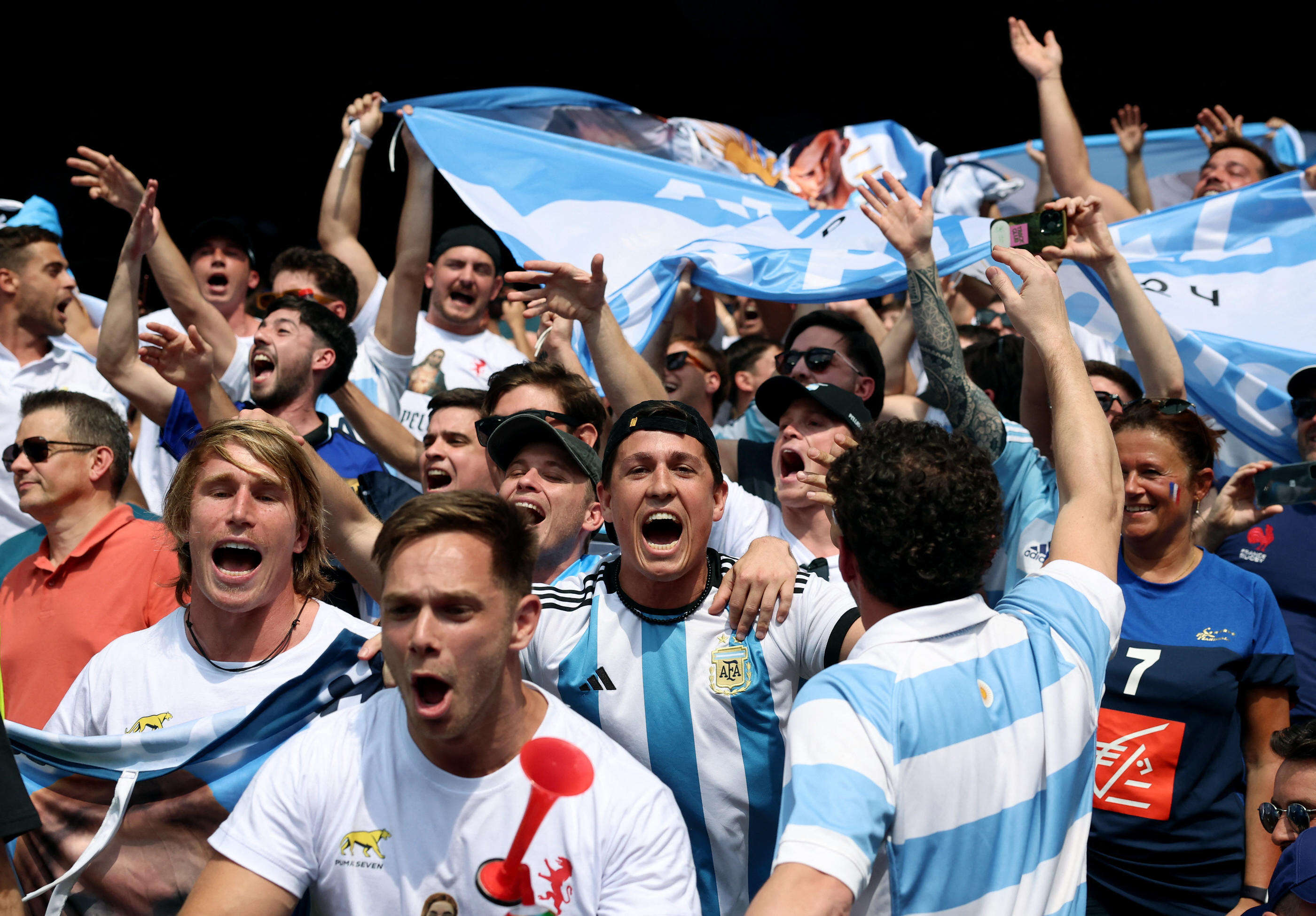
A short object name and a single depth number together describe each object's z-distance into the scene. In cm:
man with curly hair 186
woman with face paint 306
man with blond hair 273
